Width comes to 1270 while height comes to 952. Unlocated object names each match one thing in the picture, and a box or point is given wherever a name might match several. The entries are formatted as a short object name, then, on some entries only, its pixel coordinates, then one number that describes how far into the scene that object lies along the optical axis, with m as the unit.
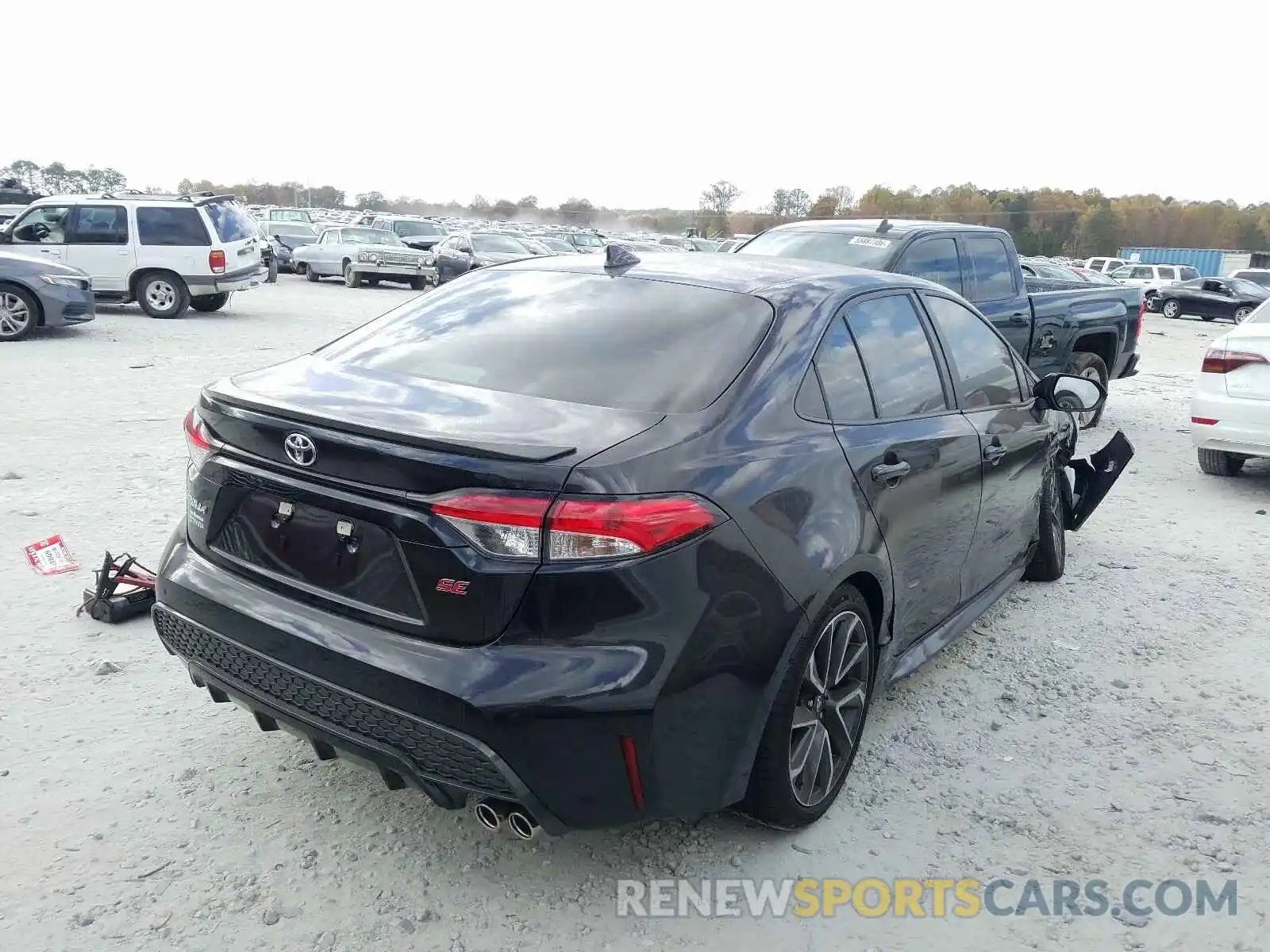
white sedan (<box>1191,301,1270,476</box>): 7.45
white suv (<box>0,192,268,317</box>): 15.95
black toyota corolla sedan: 2.46
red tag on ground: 5.00
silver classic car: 25.50
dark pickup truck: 8.07
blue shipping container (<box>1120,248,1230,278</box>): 62.31
